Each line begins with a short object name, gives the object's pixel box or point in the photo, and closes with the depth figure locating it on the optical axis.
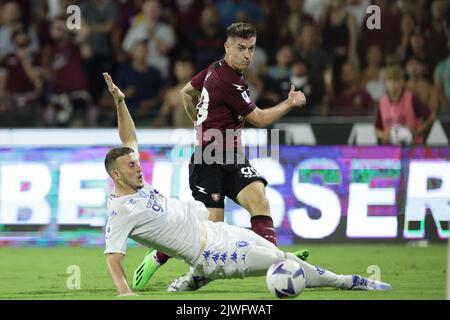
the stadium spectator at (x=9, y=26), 18.45
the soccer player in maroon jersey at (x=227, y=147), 10.26
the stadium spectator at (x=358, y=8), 18.00
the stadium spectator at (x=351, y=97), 16.70
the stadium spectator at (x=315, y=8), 18.52
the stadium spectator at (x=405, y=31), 17.25
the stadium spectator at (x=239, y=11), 18.59
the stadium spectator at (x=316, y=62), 17.14
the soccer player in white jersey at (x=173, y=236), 8.93
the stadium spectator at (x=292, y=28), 18.11
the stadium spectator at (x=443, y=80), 16.64
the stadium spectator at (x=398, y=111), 15.25
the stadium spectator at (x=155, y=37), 18.33
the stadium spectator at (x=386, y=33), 17.53
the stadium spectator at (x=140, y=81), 17.47
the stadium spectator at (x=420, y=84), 16.19
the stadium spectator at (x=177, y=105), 16.44
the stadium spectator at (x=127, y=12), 18.95
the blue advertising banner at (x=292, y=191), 14.29
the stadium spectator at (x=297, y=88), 16.80
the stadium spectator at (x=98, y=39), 18.11
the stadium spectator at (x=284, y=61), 17.19
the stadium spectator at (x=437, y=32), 17.05
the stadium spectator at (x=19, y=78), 17.91
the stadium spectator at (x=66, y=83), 17.61
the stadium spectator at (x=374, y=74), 17.31
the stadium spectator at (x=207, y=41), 17.64
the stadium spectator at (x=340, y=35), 17.61
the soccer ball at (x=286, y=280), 8.58
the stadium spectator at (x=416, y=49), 16.88
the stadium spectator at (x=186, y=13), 18.89
